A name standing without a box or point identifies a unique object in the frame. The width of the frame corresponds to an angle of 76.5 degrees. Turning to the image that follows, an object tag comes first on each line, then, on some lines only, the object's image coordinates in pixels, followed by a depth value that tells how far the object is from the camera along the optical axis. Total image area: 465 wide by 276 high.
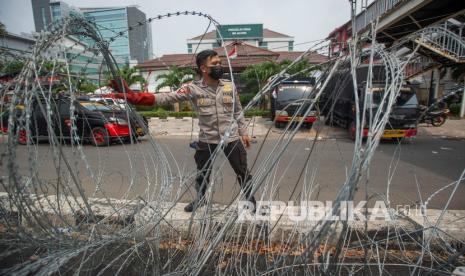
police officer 2.51
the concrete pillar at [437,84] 14.29
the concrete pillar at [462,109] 12.76
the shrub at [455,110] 13.59
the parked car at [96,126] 7.75
